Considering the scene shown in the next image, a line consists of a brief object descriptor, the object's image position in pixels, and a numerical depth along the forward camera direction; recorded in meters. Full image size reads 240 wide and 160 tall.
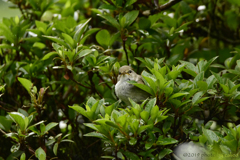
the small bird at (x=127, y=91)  4.12
